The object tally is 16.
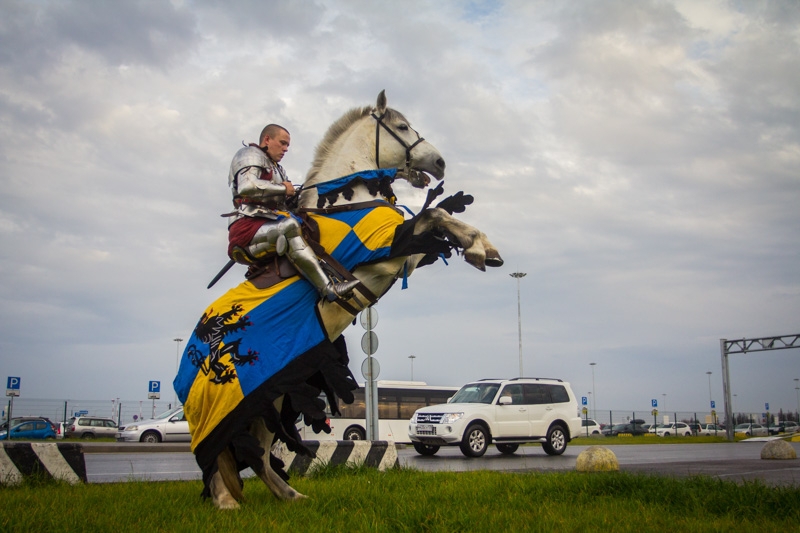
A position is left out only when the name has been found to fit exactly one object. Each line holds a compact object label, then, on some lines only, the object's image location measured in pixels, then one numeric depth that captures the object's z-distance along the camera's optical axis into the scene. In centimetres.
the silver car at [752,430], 5728
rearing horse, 534
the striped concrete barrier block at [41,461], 681
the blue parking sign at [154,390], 3619
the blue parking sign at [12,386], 2586
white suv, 1841
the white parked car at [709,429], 5937
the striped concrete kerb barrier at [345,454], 850
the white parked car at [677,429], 5838
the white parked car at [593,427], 5386
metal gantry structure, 3941
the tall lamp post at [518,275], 4862
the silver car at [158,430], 2900
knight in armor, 557
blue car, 3319
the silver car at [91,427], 3797
